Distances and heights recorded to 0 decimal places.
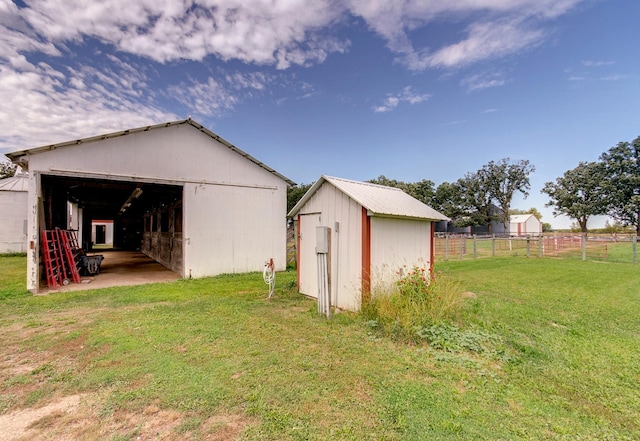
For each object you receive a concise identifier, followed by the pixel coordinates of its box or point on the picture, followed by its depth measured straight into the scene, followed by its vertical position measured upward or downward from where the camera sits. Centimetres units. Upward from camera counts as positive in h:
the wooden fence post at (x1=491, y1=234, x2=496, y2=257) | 1567 -121
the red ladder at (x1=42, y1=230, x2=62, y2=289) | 788 -82
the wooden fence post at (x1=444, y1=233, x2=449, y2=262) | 1440 -111
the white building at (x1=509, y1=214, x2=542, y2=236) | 4316 +13
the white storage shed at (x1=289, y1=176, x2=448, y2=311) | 526 -19
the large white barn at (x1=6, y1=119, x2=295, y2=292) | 763 +148
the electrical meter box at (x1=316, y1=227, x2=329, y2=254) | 527 -25
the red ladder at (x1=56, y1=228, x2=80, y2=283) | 864 -88
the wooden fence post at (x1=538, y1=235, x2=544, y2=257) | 1432 -105
